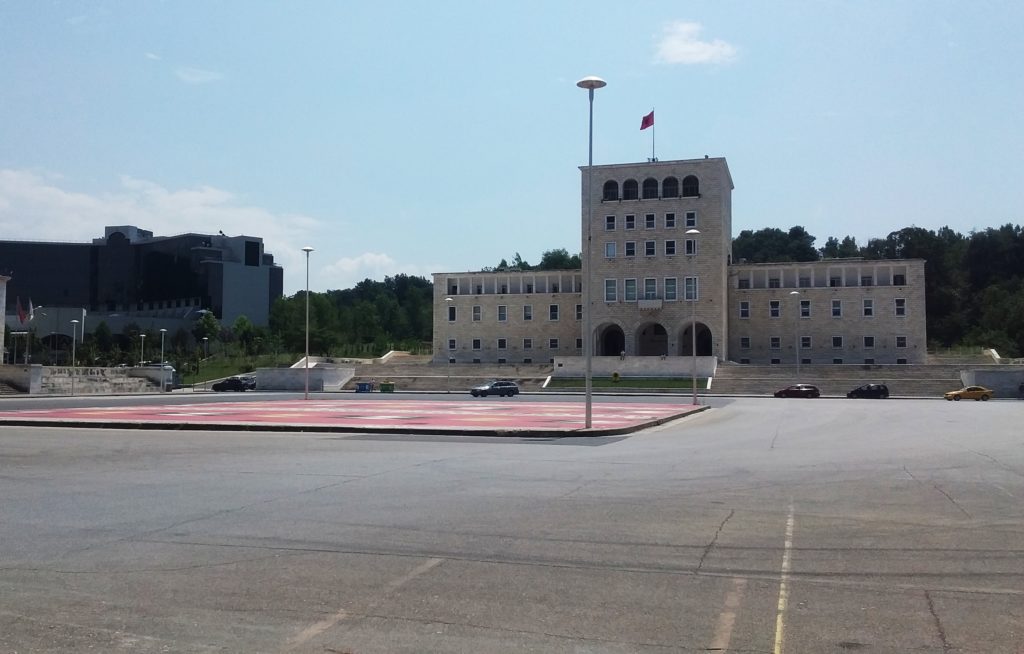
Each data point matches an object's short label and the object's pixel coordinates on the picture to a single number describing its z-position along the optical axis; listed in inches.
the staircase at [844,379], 2684.5
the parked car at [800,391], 2507.4
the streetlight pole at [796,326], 3582.7
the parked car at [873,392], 2397.9
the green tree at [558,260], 6609.3
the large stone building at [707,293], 3491.6
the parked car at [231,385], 2945.4
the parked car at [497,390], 2410.2
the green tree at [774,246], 5846.5
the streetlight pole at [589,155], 963.3
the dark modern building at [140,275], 5664.4
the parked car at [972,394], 2300.7
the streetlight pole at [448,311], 3976.4
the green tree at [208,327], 4793.3
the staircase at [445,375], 3061.0
